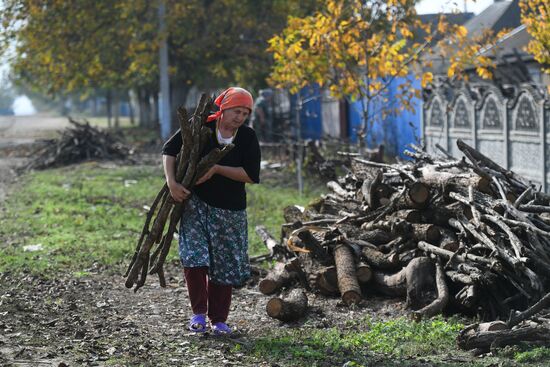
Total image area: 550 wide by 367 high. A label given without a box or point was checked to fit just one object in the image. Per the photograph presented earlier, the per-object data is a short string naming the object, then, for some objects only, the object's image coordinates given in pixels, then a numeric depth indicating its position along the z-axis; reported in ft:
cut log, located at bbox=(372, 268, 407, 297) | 54.24
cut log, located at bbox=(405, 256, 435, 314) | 52.70
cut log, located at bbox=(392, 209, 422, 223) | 57.41
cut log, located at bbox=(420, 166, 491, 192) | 56.59
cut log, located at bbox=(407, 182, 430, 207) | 56.90
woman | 47.73
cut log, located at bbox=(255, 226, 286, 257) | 67.94
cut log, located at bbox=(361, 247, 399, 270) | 55.98
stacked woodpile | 49.88
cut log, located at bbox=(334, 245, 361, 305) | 54.34
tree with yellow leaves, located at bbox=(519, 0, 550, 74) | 82.33
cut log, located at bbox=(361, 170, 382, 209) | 62.39
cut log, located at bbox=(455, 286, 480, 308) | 49.83
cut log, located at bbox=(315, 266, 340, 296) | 57.16
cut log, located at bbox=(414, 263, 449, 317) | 50.08
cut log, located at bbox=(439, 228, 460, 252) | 54.03
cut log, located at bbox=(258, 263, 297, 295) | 59.47
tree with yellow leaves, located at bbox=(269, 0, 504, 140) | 107.86
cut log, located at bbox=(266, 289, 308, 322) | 51.29
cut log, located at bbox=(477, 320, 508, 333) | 42.37
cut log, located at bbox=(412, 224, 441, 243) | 55.62
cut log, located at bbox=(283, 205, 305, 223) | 70.95
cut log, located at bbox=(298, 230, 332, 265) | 58.90
